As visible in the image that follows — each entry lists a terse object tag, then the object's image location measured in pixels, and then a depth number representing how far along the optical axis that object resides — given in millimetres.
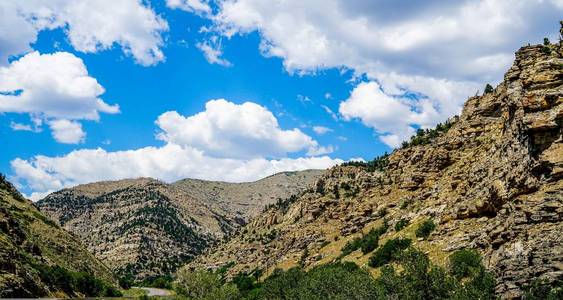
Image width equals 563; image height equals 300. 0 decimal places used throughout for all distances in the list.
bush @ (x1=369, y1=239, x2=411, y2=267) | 81900
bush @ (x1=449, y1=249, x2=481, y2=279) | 56194
